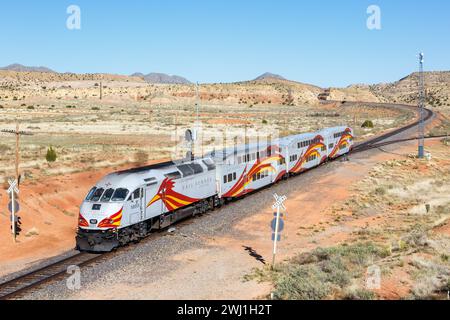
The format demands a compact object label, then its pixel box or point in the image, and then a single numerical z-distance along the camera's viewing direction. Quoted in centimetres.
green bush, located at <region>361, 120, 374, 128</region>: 10842
